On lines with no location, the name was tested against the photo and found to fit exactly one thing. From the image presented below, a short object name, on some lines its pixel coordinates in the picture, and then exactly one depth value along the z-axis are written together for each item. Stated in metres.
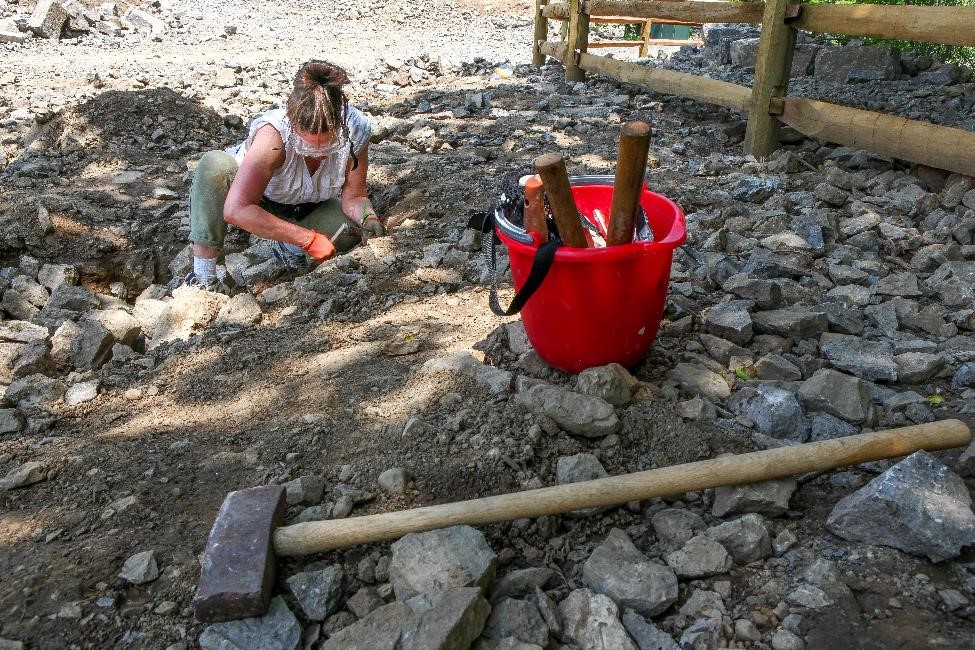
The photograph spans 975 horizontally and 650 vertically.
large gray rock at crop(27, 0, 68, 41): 11.26
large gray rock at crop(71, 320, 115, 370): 3.19
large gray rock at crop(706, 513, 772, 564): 1.79
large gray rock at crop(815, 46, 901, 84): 6.38
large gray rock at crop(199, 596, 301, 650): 1.64
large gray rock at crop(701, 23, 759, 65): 8.12
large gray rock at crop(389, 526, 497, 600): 1.69
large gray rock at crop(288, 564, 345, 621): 1.72
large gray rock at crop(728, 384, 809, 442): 2.22
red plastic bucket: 2.14
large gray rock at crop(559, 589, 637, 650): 1.59
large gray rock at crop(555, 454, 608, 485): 2.03
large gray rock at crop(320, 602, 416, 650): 1.55
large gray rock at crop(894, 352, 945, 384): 2.53
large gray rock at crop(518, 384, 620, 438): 2.19
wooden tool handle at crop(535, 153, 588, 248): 1.99
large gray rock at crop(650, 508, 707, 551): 1.88
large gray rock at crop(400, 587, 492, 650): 1.50
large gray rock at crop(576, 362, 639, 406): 2.27
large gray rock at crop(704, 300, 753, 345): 2.76
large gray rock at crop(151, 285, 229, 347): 3.41
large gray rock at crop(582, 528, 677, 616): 1.69
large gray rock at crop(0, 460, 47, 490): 2.22
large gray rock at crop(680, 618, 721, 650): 1.59
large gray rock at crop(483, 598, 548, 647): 1.60
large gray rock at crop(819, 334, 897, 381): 2.55
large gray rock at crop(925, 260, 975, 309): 3.06
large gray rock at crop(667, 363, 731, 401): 2.42
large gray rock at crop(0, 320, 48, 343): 3.40
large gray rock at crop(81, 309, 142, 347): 3.39
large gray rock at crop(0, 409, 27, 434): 2.63
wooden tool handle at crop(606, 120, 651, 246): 1.98
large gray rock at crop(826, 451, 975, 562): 1.72
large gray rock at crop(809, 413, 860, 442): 2.21
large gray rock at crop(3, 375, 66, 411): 2.83
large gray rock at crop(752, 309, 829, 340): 2.78
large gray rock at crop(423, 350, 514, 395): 2.45
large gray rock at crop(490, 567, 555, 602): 1.75
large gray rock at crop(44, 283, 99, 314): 3.87
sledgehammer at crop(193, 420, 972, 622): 1.67
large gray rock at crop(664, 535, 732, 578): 1.76
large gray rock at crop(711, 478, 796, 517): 1.90
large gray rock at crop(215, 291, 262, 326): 3.37
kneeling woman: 3.47
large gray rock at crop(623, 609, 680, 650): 1.60
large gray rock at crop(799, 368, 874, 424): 2.26
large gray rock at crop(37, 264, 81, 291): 4.20
